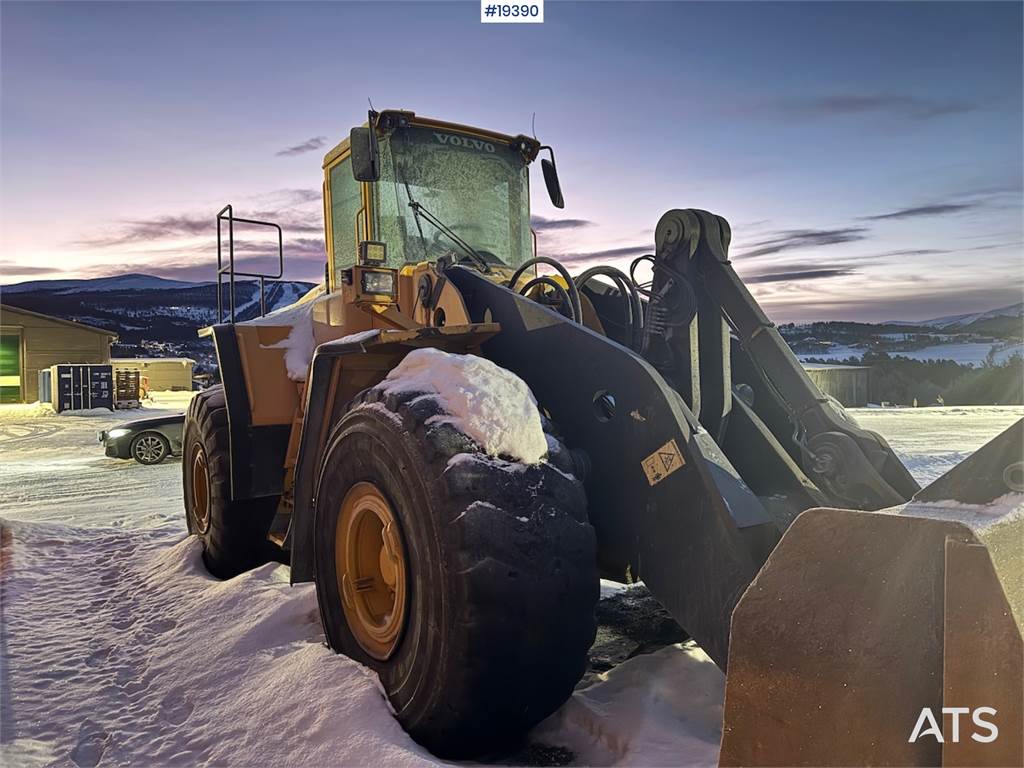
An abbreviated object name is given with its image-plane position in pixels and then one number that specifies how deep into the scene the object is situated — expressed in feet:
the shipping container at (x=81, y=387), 90.94
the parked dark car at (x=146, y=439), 44.24
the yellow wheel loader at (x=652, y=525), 5.44
